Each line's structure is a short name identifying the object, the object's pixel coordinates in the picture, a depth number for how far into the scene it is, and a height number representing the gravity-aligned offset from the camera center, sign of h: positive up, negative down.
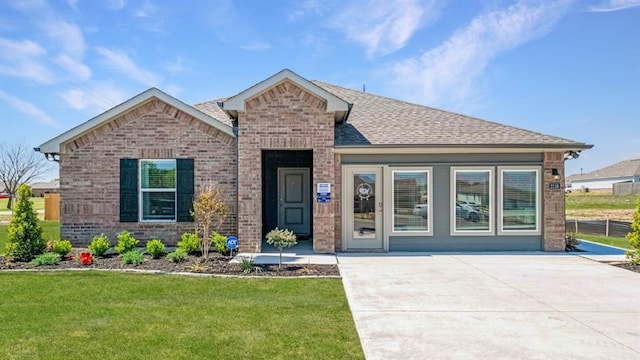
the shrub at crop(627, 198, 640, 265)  9.24 -1.16
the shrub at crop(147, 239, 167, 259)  9.87 -1.47
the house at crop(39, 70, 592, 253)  10.73 +0.42
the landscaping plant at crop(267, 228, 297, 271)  8.89 -1.11
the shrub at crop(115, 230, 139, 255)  10.39 -1.43
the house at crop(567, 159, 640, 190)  65.81 +2.36
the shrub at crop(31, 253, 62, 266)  9.15 -1.62
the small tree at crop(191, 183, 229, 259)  9.72 -0.50
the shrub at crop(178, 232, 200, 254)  10.38 -1.42
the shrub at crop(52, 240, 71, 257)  9.95 -1.46
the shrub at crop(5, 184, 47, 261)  9.67 -1.06
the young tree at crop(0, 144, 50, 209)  46.28 +2.89
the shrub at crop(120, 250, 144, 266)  9.12 -1.58
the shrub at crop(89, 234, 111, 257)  10.08 -1.45
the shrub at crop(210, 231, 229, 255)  10.34 -1.39
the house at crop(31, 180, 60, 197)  77.09 +0.52
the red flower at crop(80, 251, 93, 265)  9.16 -1.60
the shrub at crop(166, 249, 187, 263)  9.46 -1.60
